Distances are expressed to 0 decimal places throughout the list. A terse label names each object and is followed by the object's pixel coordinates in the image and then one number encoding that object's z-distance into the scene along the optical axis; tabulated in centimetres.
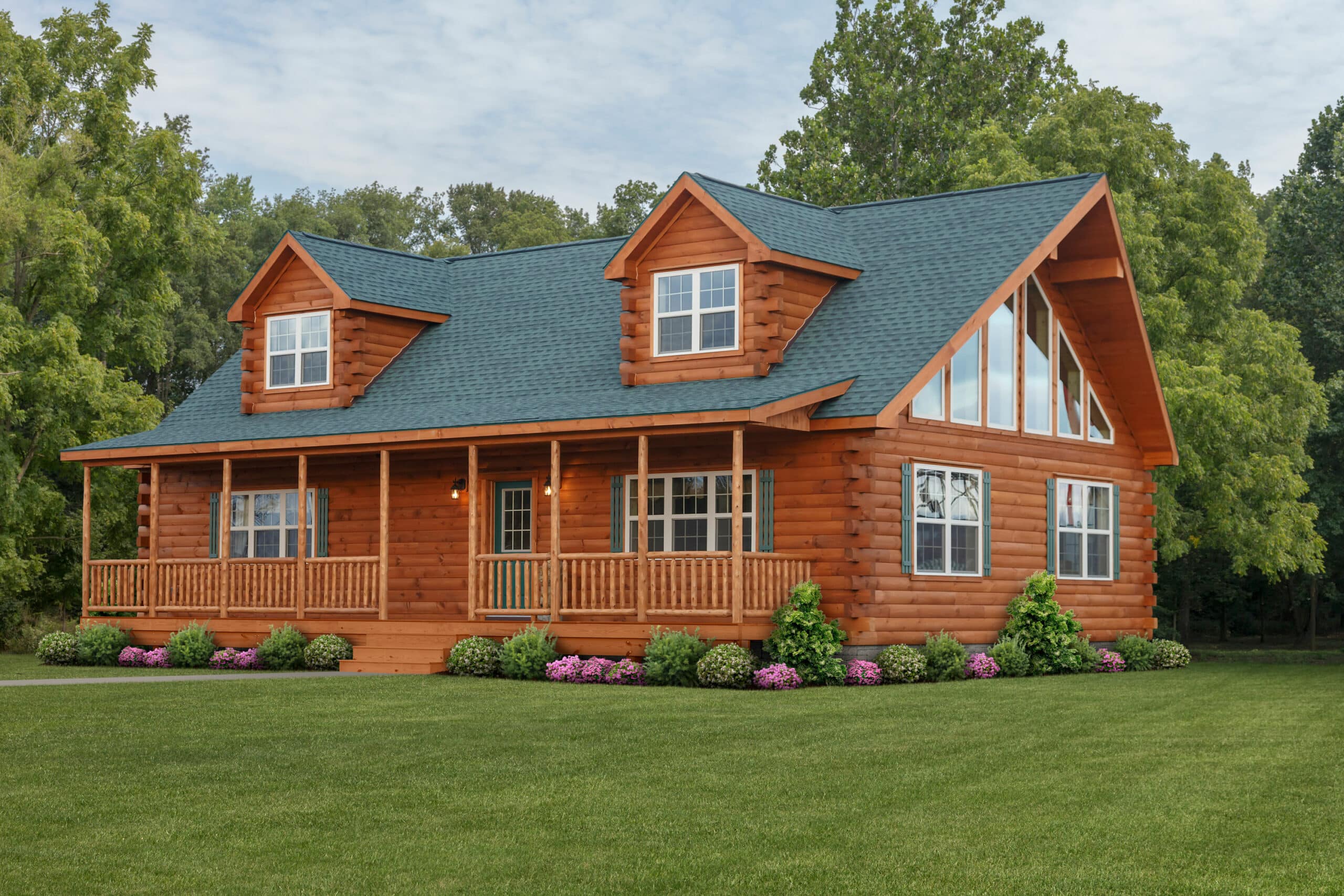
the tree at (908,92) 4466
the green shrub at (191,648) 2289
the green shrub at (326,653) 2178
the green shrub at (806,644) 1922
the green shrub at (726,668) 1858
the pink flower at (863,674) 1942
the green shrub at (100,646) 2356
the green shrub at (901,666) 1972
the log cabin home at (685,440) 2044
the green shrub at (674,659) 1897
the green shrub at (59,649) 2377
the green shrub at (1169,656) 2466
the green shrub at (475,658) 2030
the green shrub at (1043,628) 2222
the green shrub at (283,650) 2208
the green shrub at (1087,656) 2277
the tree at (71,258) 3058
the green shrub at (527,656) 1991
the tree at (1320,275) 3769
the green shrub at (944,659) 2044
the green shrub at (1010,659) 2144
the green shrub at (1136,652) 2402
